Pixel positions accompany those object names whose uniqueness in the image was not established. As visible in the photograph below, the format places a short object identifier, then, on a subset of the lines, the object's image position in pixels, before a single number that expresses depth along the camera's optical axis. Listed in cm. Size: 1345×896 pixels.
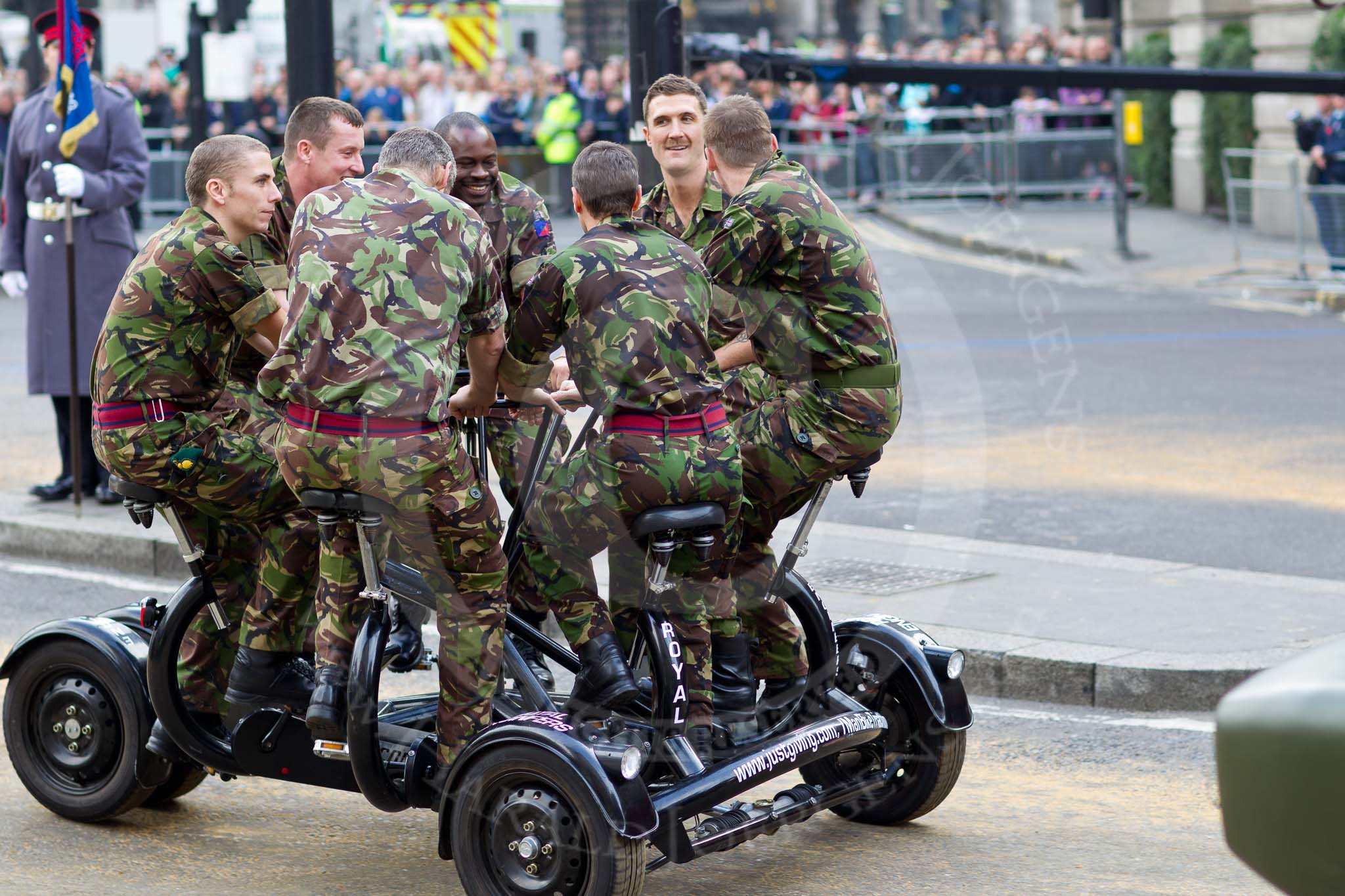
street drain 1513
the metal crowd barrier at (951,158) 4881
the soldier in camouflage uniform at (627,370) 910
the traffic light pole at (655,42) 1602
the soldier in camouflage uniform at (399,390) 895
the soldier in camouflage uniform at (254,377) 1030
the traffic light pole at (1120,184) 4137
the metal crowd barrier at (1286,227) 3516
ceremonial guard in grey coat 1856
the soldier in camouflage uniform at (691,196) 1112
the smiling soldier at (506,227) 1198
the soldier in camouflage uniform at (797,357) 997
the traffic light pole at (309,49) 1706
